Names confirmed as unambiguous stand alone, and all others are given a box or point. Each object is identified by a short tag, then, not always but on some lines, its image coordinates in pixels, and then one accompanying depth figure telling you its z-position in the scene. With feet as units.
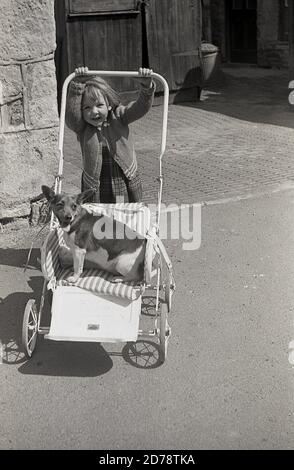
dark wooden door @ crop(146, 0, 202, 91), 40.86
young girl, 17.38
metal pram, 14.94
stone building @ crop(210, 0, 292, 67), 54.85
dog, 15.99
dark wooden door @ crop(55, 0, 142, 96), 37.88
